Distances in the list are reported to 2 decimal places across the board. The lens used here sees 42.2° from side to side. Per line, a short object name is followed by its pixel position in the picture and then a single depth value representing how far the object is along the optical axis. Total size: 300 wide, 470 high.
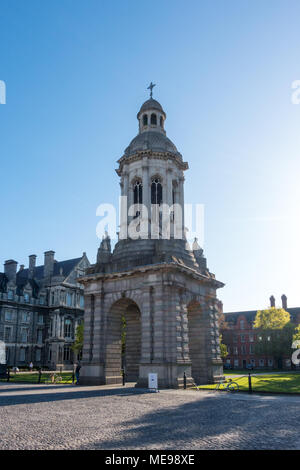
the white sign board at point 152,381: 24.12
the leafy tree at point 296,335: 66.02
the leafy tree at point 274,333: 68.94
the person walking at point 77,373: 30.28
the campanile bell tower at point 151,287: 27.19
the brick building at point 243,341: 86.81
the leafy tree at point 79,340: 58.94
